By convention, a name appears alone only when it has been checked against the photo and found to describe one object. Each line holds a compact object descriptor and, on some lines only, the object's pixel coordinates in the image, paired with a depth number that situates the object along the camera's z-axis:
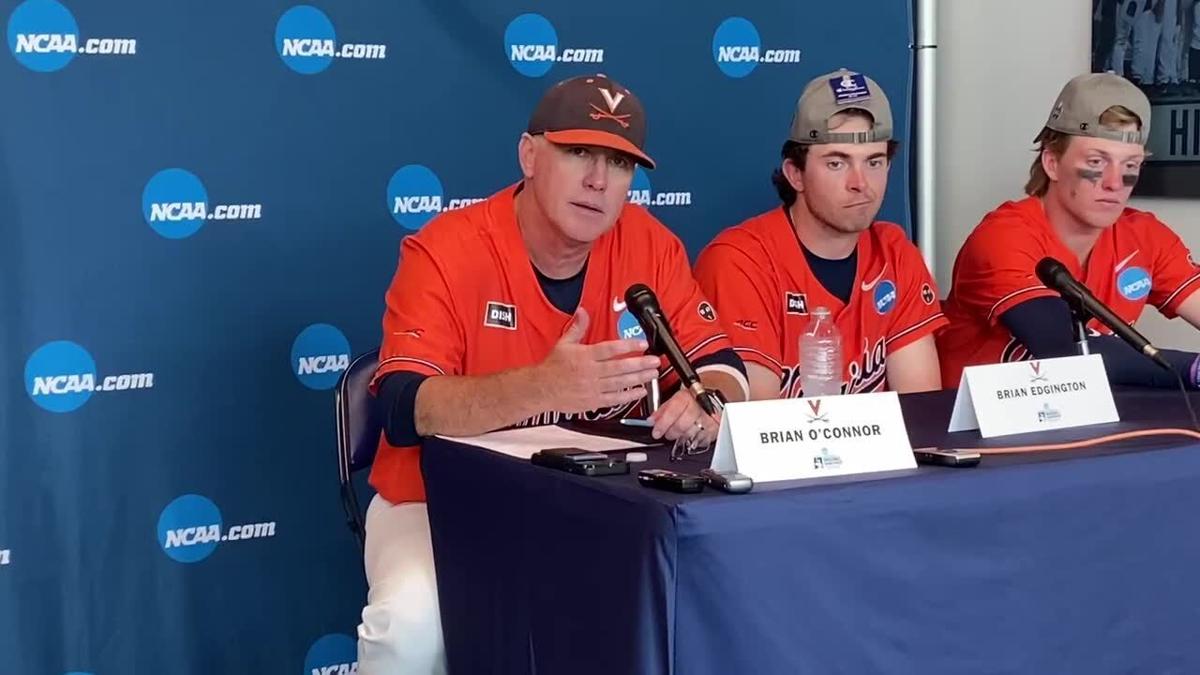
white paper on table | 1.82
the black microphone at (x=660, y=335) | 1.75
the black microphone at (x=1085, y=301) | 2.02
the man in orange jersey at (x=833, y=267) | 2.67
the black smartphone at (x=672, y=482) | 1.48
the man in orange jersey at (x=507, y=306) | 2.00
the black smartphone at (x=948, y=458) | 1.63
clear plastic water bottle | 2.71
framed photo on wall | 3.16
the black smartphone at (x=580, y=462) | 1.60
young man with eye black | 2.73
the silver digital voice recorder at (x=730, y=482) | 1.48
